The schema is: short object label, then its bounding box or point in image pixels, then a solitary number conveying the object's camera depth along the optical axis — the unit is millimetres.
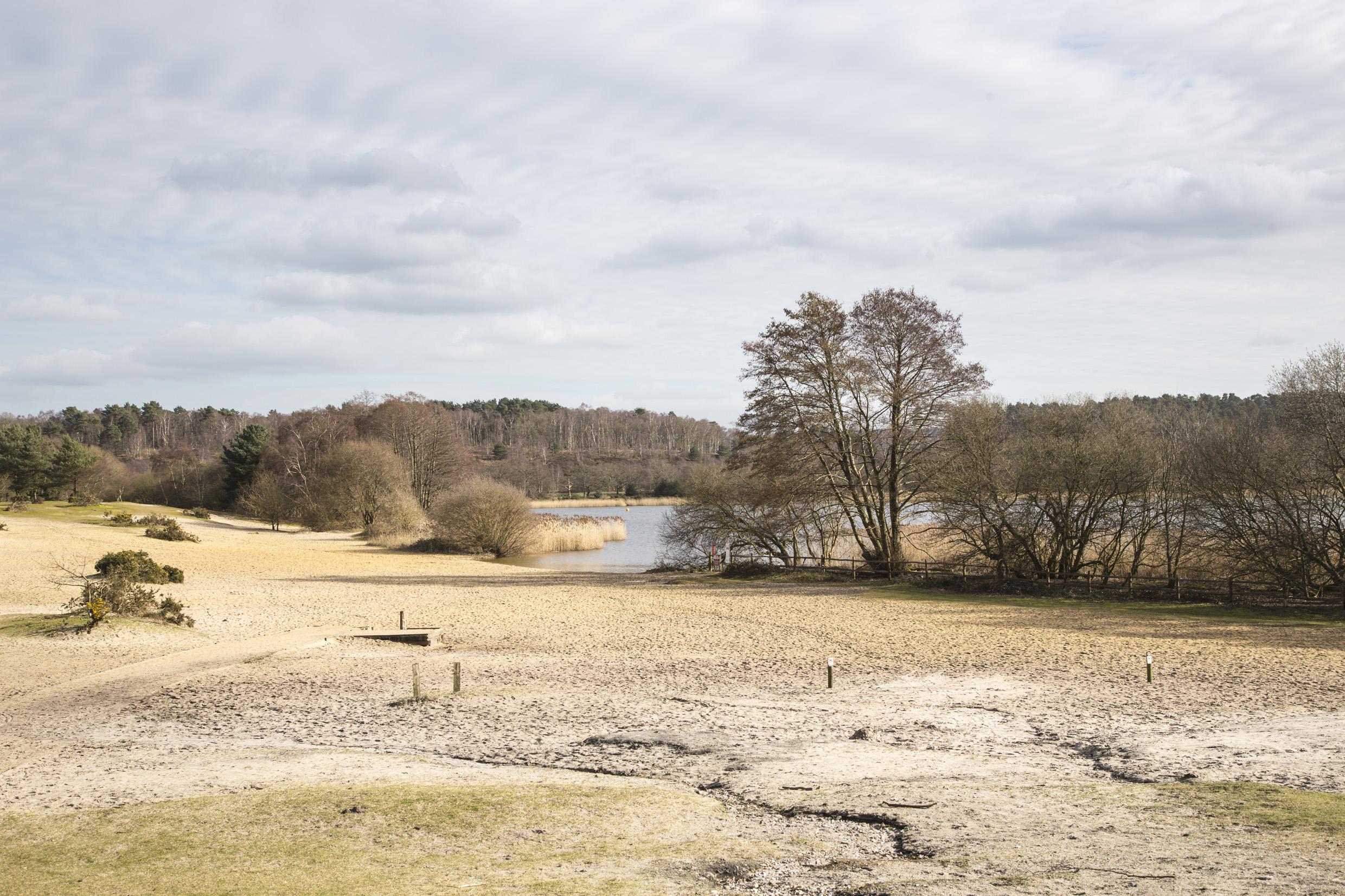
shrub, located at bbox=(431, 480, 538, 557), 50312
